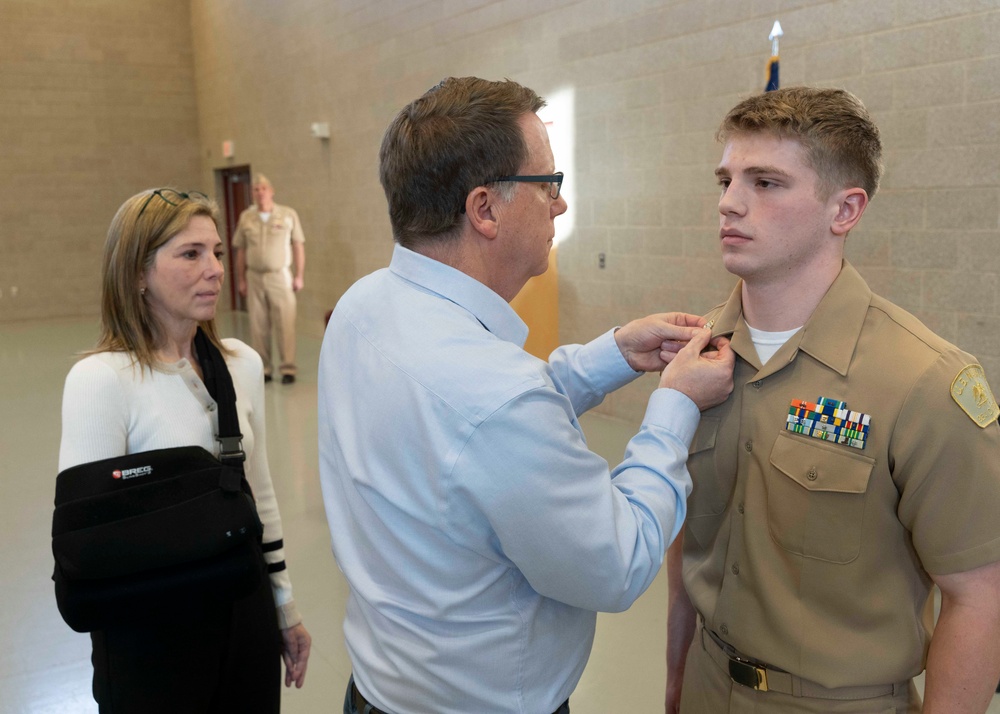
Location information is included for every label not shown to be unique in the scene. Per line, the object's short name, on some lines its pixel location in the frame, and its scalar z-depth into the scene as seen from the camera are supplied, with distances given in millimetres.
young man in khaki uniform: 1188
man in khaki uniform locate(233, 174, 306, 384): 7746
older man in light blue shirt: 1027
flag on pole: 3271
